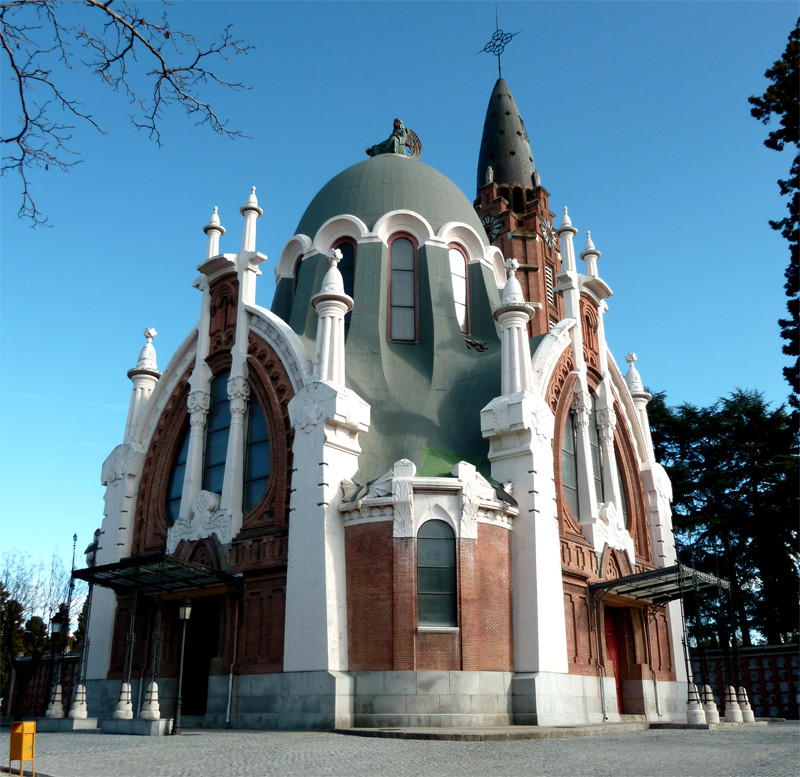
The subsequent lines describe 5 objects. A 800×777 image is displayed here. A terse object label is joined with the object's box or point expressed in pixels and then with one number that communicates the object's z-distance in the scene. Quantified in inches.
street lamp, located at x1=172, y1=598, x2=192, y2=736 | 723.4
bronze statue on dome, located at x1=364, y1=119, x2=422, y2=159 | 1322.6
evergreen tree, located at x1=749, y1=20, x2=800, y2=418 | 707.4
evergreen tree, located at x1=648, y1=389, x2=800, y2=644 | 1504.7
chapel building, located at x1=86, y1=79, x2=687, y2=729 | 813.9
